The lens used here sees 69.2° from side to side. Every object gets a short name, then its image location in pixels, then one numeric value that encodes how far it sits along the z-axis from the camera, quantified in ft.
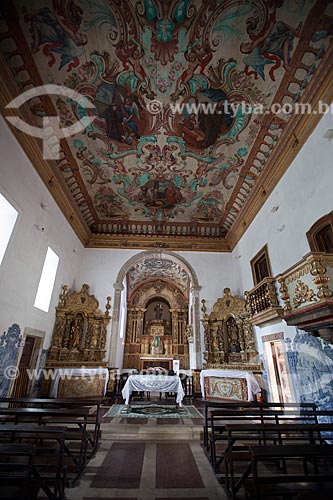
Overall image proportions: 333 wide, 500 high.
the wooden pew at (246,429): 8.44
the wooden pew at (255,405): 13.05
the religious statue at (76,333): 27.55
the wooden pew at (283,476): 6.72
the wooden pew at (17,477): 6.68
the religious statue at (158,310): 53.16
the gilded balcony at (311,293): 11.58
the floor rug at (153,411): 19.11
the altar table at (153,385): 22.72
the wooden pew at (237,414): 11.16
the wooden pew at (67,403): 13.01
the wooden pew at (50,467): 7.88
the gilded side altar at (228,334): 26.81
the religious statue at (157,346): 47.82
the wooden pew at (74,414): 10.52
